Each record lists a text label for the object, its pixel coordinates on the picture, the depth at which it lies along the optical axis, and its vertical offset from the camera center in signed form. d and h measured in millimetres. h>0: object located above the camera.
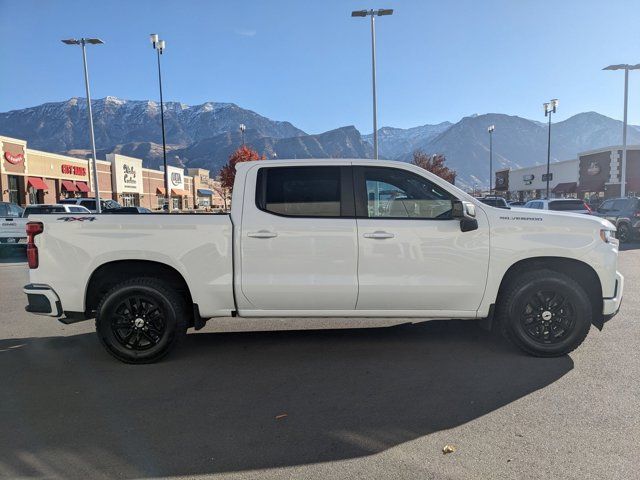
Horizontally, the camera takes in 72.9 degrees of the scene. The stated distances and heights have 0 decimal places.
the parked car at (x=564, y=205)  14547 -206
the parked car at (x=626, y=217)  15414 -707
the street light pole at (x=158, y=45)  27922 +10453
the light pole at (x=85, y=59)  24641 +8799
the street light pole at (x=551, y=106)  37000 +8085
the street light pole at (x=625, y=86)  24312 +6612
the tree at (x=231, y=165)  57844 +5434
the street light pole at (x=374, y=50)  20422 +7685
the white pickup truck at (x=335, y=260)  4266 -559
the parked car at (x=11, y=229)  14191 -618
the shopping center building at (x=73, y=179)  32719 +2946
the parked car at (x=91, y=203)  22909 +314
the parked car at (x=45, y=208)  14298 +39
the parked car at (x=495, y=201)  17461 -34
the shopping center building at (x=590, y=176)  37938 +2283
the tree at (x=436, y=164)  49612 +4365
